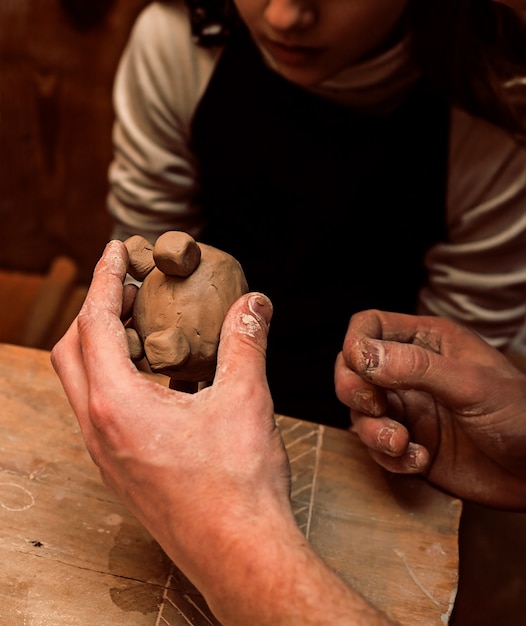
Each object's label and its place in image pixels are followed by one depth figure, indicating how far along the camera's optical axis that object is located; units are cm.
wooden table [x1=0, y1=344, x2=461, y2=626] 48
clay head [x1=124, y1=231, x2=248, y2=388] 46
